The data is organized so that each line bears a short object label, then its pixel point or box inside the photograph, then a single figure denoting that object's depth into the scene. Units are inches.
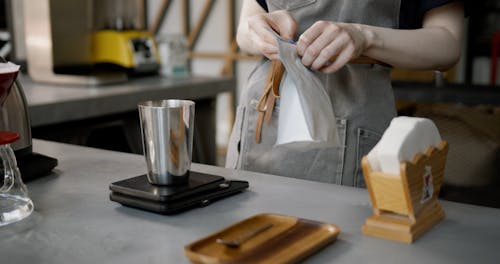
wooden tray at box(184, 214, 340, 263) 29.4
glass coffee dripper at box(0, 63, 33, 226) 37.5
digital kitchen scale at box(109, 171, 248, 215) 37.6
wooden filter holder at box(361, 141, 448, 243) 32.3
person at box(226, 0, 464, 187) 46.9
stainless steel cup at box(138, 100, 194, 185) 37.3
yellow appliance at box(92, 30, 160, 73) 117.4
